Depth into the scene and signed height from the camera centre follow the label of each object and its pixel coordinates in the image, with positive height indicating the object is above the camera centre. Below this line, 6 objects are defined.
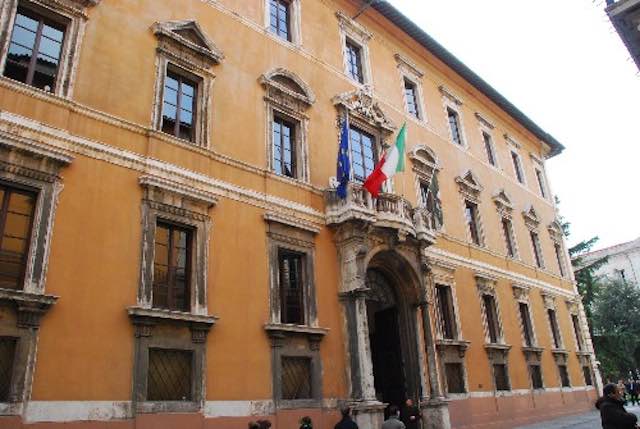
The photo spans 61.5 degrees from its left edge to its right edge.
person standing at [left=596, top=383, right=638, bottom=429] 5.76 -0.16
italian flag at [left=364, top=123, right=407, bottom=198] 13.30 +5.54
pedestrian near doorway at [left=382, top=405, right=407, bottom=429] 9.39 -0.26
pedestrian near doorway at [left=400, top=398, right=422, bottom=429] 12.61 -0.19
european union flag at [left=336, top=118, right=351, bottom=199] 13.34 +5.77
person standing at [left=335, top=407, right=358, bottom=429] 9.12 -0.21
